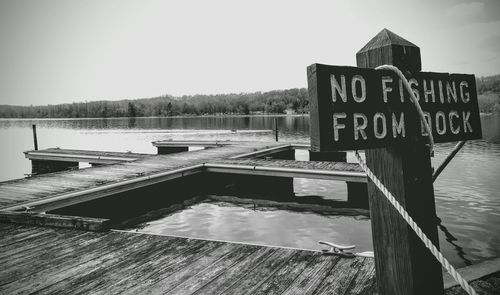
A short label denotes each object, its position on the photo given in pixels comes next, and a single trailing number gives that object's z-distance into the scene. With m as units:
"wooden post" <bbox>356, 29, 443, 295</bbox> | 1.83
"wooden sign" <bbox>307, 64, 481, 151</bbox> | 1.66
